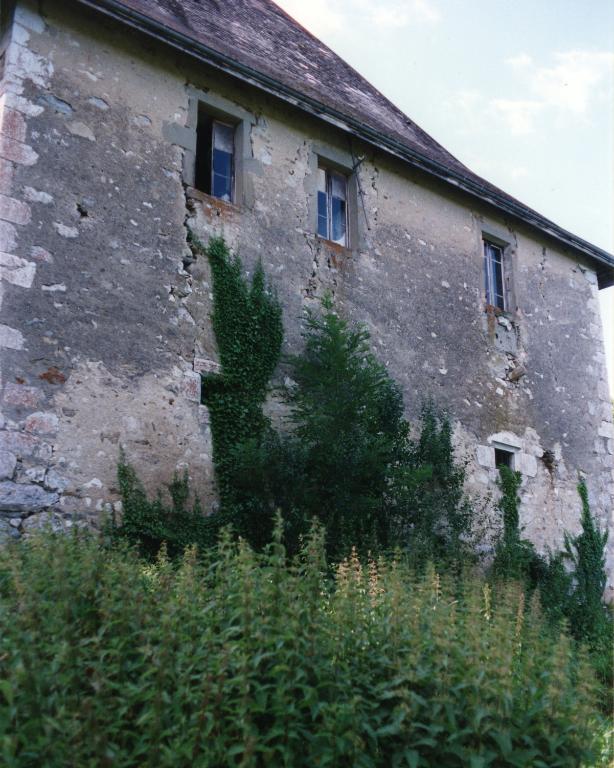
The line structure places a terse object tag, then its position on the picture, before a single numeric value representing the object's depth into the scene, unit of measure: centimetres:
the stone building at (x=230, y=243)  709
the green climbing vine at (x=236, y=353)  800
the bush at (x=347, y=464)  756
